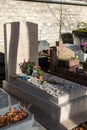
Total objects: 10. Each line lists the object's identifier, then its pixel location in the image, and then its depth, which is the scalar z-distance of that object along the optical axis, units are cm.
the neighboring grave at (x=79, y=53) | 550
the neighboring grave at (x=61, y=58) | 469
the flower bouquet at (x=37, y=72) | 393
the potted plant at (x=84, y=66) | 434
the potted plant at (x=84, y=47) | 574
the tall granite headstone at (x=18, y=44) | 399
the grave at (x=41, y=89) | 306
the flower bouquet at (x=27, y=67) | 411
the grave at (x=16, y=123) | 246
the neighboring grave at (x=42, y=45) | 696
